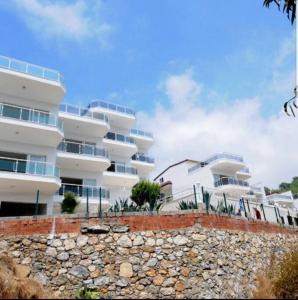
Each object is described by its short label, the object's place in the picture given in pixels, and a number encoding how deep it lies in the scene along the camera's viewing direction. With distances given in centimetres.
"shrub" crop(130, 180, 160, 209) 1853
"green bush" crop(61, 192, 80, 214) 1787
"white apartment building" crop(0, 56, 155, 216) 1848
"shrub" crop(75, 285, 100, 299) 943
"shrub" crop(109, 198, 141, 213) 1272
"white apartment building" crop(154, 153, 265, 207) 3301
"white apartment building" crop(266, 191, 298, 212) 3927
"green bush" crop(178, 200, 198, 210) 1364
